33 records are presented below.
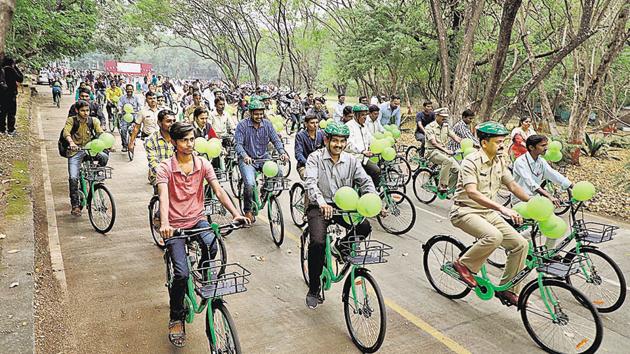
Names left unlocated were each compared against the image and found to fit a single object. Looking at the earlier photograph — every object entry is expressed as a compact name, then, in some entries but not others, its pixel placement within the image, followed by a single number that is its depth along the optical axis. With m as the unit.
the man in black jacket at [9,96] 11.45
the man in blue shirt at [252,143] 6.84
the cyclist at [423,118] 10.93
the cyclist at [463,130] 8.97
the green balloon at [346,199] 4.09
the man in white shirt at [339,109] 11.13
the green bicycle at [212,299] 3.35
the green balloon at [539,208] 4.02
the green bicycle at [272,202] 6.62
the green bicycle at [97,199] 6.83
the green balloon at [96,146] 6.97
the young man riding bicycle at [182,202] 3.79
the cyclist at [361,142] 7.55
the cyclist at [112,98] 17.02
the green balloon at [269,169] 6.67
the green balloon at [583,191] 4.86
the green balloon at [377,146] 7.45
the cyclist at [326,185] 4.42
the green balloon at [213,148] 6.93
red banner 61.66
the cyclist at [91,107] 7.29
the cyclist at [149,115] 10.18
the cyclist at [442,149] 8.27
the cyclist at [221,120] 9.29
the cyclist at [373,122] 9.25
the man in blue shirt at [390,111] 12.18
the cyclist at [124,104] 13.21
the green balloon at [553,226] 4.25
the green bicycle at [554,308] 3.91
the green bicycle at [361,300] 3.92
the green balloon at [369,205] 4.00
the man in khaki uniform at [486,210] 4.30
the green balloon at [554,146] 6.87
